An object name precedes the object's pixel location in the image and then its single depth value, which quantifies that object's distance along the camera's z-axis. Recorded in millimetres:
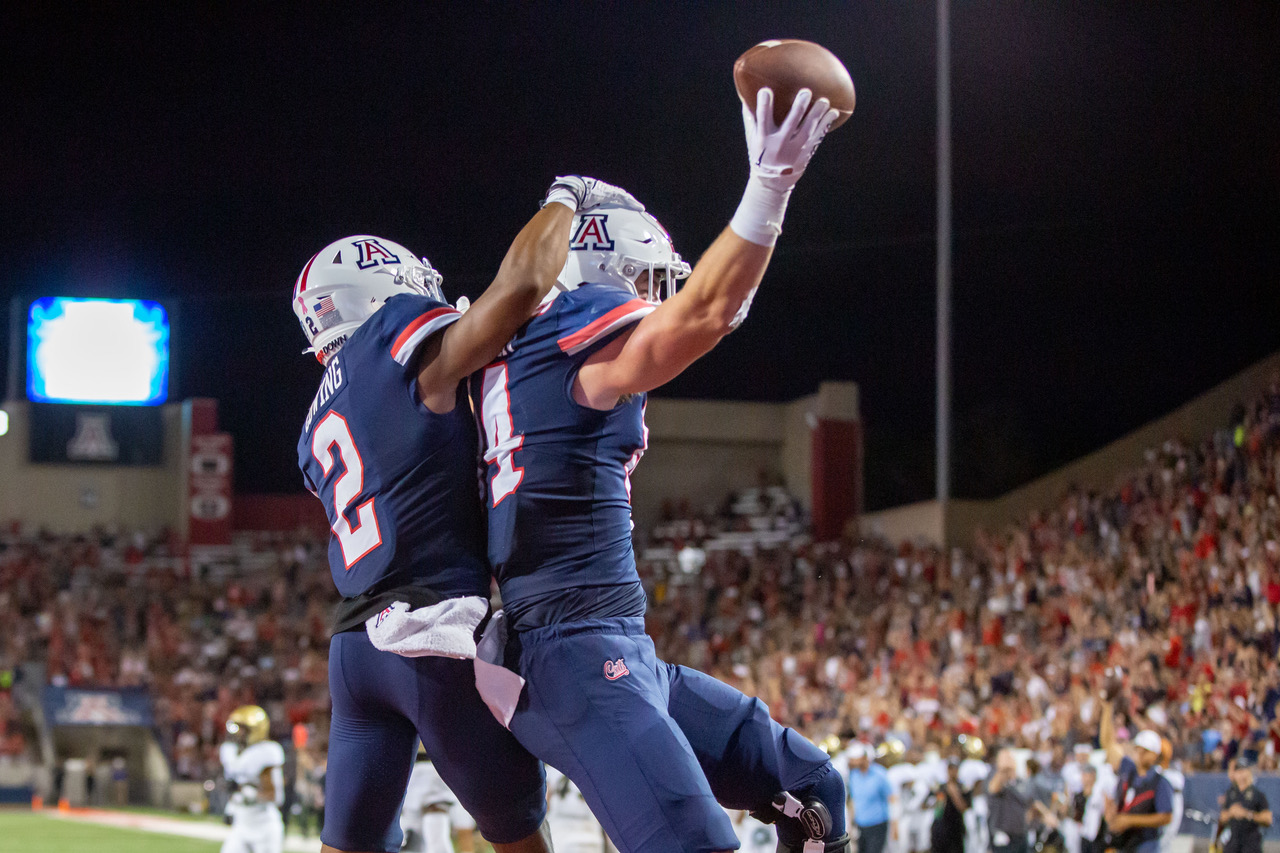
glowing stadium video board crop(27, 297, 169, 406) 28969
